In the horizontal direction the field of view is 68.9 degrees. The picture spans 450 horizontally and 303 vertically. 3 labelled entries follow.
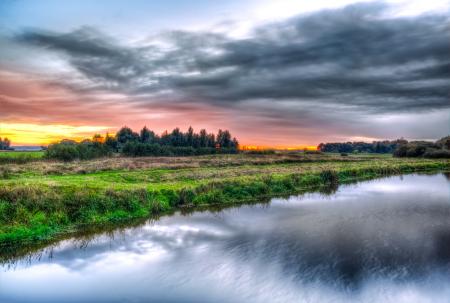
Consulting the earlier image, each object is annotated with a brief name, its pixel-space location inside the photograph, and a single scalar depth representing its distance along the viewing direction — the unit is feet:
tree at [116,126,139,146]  393.09
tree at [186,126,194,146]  426.51
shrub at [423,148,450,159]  272.92
